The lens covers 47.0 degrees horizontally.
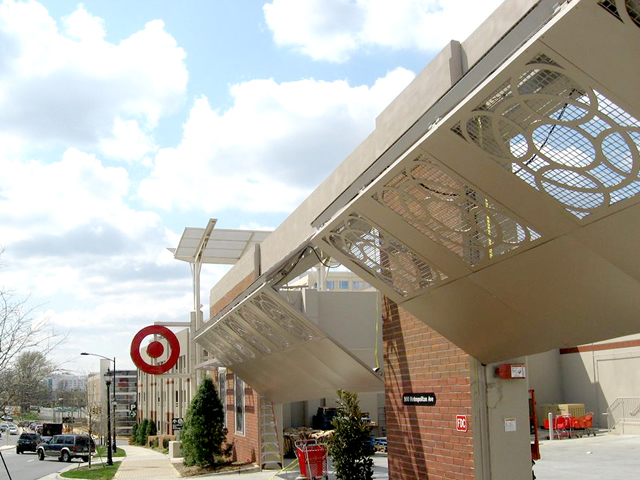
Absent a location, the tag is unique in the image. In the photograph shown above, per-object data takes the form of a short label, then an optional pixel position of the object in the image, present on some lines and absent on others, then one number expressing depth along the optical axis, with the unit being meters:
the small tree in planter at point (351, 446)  12.36
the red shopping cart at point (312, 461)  17.02
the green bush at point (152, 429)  61.62
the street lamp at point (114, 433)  41.44
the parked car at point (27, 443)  50.94
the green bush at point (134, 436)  65.38
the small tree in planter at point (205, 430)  26.12
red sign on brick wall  9.47
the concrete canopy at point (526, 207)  4.67
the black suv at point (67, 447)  43.00
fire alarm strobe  9.40
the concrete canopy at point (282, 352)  14.48
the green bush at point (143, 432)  61.69
